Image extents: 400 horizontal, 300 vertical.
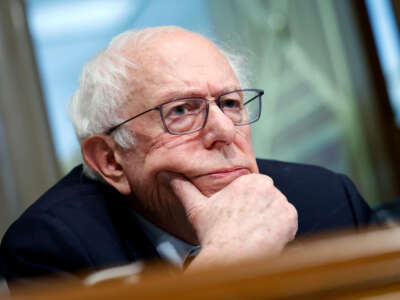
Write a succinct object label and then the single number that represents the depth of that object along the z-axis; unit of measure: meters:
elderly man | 0.99
